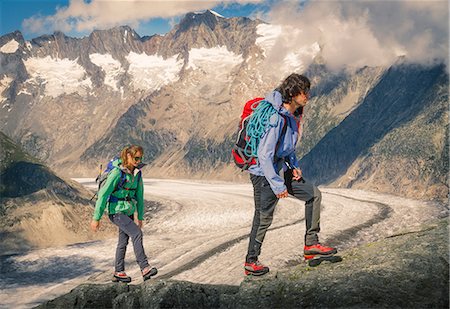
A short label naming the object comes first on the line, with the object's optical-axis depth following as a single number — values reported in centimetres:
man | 716
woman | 889
